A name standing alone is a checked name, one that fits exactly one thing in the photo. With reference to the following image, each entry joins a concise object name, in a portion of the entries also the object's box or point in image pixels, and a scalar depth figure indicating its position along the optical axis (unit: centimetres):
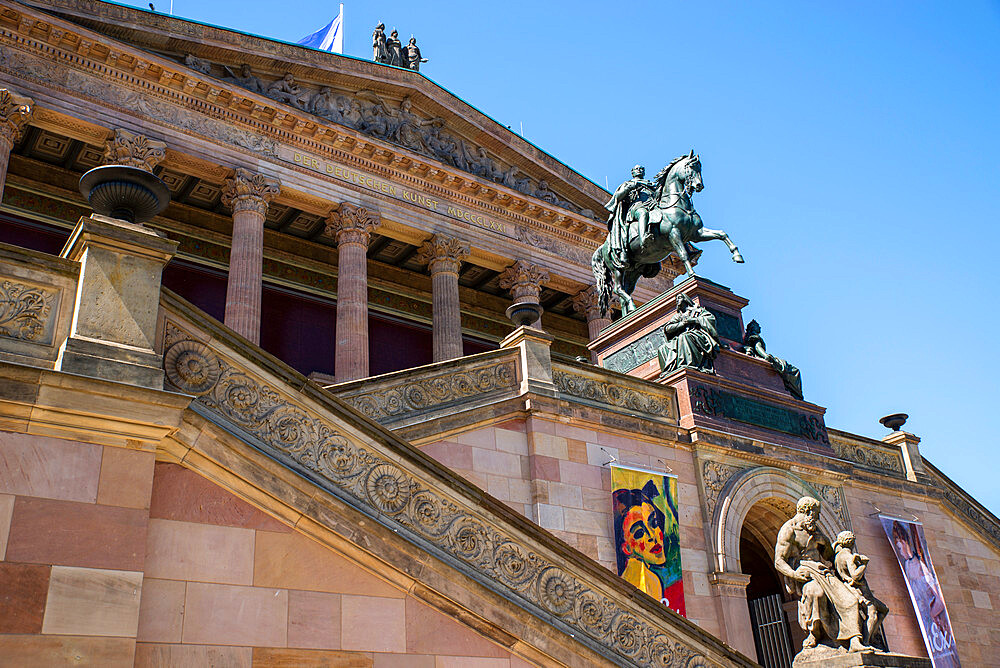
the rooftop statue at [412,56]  3203
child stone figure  861
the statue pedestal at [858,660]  825
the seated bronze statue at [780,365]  1694
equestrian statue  1764
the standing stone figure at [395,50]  3147
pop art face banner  1281
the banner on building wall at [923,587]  1580
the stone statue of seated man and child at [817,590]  868
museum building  613
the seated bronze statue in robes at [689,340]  1579
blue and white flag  2988
